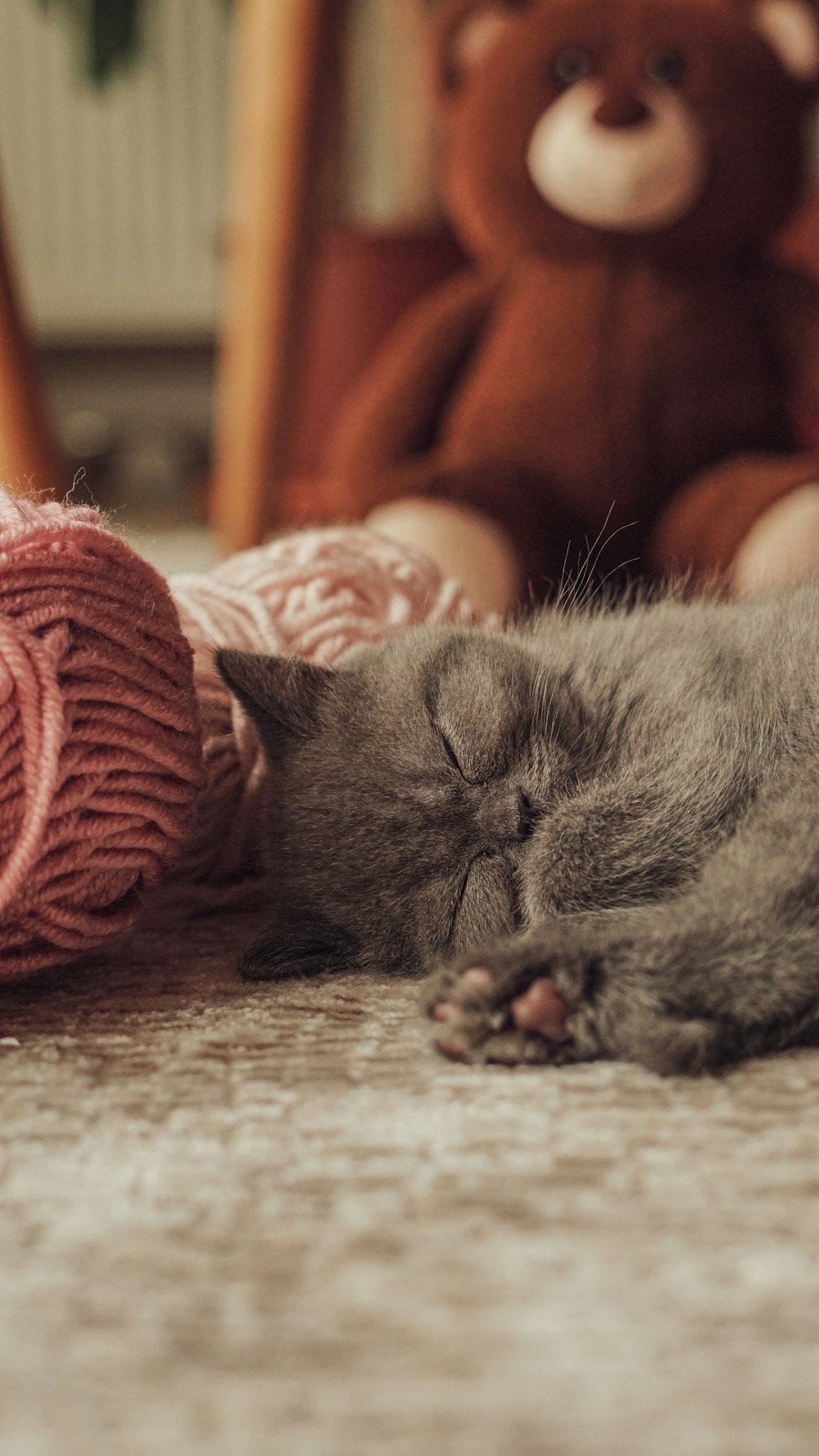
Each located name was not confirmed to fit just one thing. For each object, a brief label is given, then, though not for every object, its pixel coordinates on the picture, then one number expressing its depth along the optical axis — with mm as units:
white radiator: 3184
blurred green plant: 3062
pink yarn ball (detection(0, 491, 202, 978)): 624
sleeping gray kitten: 578
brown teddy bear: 1373
